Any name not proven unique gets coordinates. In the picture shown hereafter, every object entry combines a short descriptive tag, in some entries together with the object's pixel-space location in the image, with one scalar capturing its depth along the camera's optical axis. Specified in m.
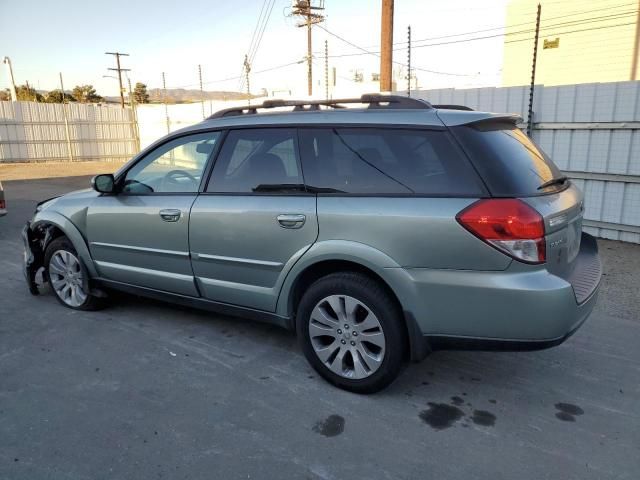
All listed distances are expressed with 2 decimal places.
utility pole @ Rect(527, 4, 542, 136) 7.37
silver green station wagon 2.72
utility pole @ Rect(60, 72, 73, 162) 24.90
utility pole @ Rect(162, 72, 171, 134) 21.61
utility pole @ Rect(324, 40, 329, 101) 13.06
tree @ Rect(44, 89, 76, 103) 60.62
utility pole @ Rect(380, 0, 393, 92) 10.91
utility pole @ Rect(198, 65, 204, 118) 17.27
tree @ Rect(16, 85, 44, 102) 59.22
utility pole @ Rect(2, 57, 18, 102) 38.77
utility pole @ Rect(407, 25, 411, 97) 8.80
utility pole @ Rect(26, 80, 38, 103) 57.38
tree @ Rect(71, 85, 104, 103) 71.81
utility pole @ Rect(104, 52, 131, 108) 43.16
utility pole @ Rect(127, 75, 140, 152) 24.20
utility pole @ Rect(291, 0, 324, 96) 25.26
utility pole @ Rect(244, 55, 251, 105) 16.58
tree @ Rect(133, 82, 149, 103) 74.04
